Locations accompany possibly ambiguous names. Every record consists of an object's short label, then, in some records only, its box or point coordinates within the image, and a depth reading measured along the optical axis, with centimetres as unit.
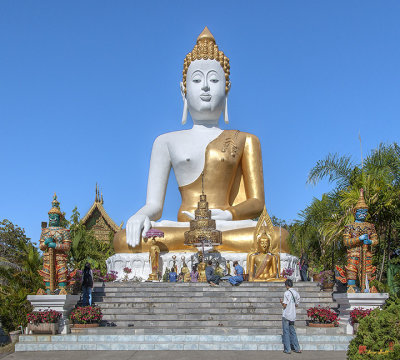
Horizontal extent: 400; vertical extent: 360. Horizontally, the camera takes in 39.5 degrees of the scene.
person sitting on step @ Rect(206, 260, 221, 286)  1291
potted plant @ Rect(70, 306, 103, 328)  1066
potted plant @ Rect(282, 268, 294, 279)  1548
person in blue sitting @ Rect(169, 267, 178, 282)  1480
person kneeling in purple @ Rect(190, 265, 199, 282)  1477
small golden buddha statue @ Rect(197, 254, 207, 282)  1469
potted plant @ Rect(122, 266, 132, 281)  1622
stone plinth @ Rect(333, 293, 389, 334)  1067
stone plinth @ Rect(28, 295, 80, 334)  1089
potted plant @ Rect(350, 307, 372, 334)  1024
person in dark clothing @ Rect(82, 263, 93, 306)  1174
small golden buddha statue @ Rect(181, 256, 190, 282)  1501
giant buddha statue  1803
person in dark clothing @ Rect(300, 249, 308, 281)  1612
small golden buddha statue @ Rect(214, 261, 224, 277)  1477
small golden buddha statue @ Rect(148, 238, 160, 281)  1585
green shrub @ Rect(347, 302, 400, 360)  594
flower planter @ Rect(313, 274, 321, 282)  1438
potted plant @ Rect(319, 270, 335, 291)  1322
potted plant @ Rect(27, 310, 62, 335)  1040
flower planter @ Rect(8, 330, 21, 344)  1058
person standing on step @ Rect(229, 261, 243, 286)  1285
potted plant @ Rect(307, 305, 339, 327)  1038
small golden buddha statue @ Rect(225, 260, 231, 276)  1536
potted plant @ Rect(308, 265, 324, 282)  2013
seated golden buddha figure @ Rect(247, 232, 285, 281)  1424
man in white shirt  875
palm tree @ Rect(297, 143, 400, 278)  1225
